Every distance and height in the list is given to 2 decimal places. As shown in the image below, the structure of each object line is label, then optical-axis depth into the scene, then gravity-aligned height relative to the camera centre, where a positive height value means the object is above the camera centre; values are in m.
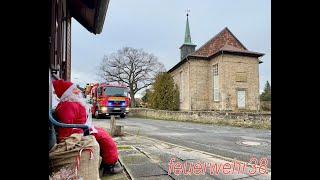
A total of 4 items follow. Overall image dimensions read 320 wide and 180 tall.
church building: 22.79 +2.42
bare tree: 34.93 +4.69
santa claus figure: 2.13 -0.17
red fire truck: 17.05 -0.20
